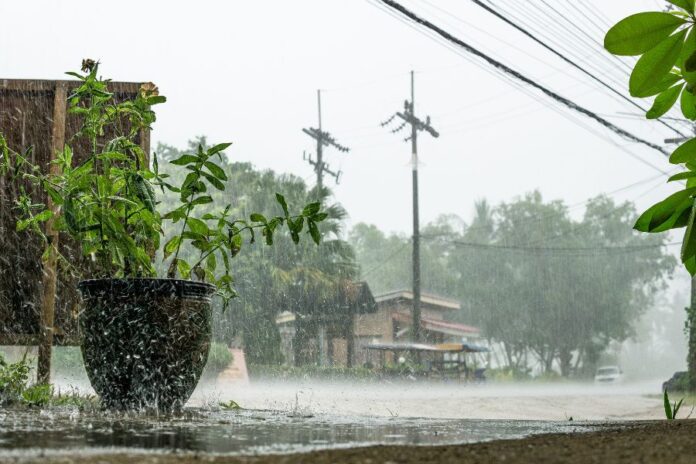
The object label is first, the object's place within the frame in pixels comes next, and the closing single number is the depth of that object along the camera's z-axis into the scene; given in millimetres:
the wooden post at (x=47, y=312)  4605
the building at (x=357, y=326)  31172
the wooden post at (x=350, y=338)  30311
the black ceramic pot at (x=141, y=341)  3551
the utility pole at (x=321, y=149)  30969
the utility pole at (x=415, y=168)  26734
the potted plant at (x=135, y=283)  3553
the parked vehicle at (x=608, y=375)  48094
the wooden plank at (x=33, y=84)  5047
